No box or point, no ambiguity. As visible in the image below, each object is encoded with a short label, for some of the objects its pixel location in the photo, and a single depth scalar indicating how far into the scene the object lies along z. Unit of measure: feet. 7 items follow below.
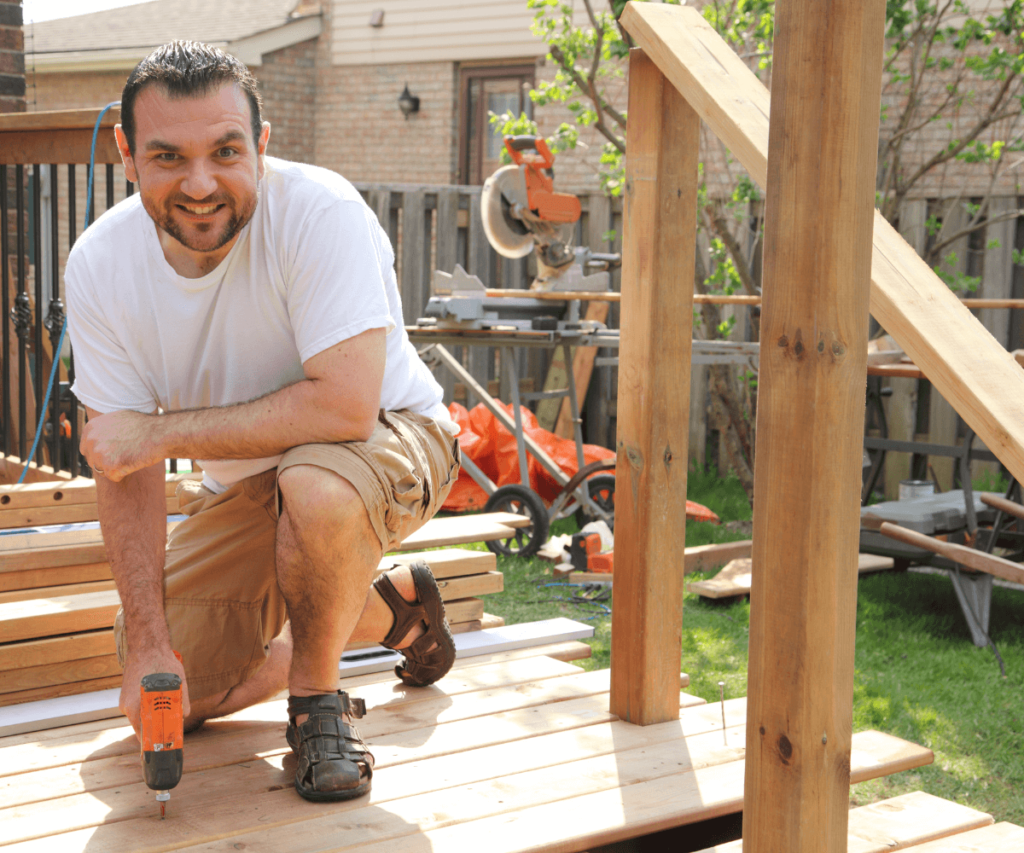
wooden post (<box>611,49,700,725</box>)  7.27
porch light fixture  35.60
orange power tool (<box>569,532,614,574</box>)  14.94
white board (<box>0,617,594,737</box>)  7.70
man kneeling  6.63
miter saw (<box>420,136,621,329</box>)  16.63
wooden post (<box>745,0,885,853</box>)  4.66
